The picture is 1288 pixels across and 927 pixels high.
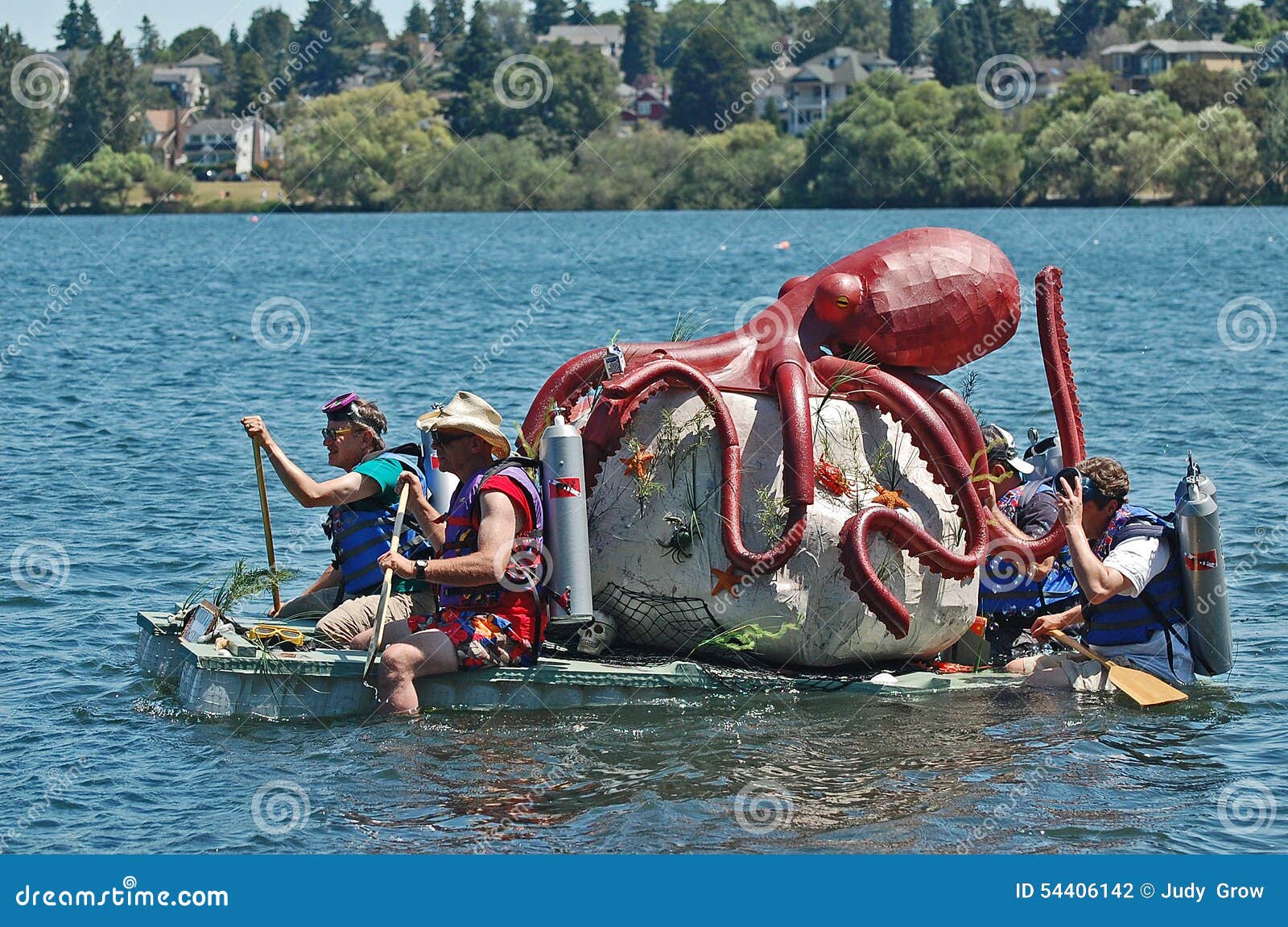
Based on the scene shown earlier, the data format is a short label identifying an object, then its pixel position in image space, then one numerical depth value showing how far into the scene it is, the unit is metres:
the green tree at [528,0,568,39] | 179.50
